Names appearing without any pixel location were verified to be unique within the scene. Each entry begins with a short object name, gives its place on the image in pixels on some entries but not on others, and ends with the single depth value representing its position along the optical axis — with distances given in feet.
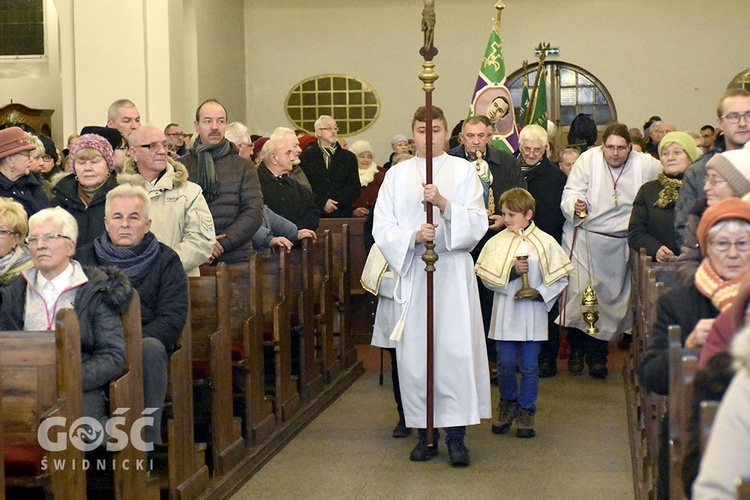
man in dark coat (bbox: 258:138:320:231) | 27.40
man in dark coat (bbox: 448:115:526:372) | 25.02
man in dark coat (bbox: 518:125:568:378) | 28.07
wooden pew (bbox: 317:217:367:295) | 32.42
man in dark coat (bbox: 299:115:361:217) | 34.24
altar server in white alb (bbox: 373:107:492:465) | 20.36
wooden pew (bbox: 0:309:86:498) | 13.66
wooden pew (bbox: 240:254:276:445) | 20.62
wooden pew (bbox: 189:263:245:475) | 18.88
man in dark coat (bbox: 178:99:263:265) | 23.15
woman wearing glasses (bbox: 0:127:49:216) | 20.62
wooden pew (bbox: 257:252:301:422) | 22.54
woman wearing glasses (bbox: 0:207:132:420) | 15.12
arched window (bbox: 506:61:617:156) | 59.11
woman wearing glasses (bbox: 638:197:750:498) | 12.62
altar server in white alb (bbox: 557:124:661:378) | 27.81
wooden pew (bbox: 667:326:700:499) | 11.22
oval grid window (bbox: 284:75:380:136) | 60.29
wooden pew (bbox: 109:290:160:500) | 15.17
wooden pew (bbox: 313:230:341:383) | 26.73
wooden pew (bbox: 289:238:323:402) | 24.71
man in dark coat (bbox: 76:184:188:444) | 16.89
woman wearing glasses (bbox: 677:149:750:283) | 15.90
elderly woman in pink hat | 19.66
